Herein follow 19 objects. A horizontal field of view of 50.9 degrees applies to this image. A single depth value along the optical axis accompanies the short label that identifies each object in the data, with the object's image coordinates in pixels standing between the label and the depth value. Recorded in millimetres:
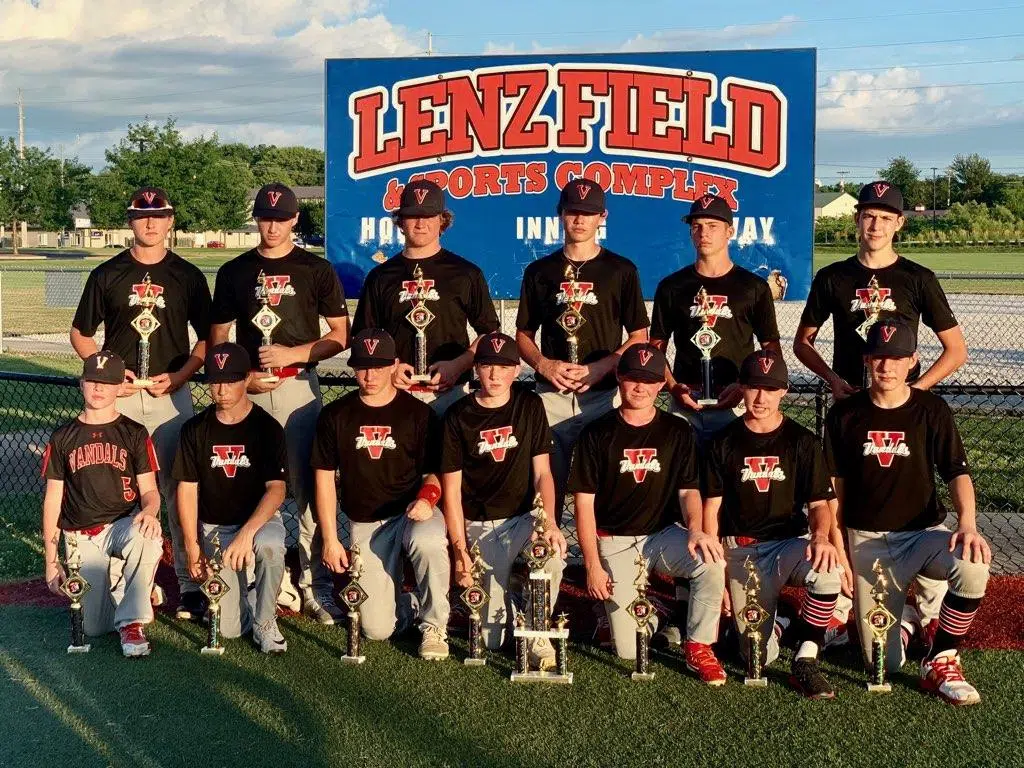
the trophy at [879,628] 4668
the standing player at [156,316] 5766
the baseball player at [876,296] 5340
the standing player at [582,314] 5578
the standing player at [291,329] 5727
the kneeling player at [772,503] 4891
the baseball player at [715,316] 5477
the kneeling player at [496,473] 5285
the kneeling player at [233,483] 5367
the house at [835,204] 91325
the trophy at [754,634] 4805
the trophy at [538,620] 4852
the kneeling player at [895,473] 4898
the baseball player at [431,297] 5652
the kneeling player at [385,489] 5277
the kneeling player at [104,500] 5348
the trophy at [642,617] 4832
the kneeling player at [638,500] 5016
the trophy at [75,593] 5180
